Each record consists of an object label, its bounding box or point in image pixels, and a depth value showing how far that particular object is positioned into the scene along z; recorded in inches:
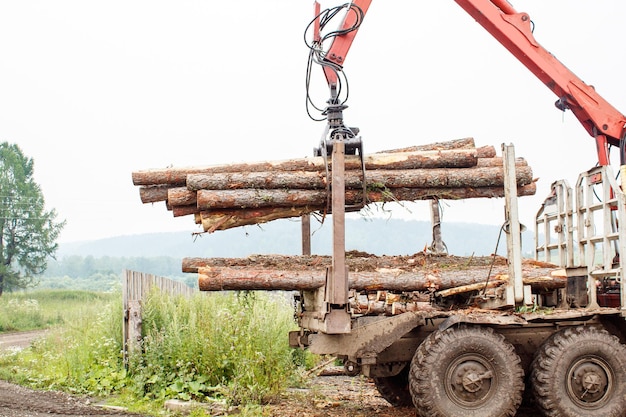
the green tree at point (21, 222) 1731.1
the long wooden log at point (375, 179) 380.8
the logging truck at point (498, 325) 331.9
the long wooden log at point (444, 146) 411.5
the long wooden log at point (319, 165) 390.3
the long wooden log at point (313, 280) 361.7
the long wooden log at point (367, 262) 380.2
